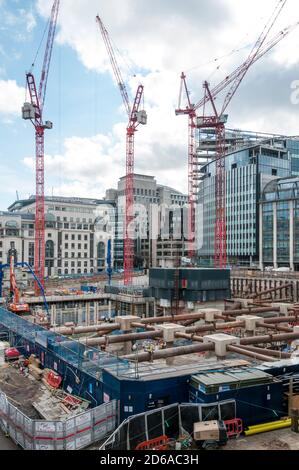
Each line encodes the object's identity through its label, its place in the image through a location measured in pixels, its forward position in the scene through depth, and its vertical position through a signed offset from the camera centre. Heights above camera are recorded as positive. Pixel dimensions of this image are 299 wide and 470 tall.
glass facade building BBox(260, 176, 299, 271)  99.00 +5.60
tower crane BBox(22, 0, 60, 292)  75.62 +20.88
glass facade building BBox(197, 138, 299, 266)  109.19 +13.47
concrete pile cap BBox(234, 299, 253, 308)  46.78 -6.40
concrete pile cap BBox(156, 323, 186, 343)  28.08 -5.74
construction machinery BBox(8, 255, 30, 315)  47.91 -6.70
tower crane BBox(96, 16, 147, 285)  80.31 +19.31
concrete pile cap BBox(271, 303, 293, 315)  40.94 -6.09
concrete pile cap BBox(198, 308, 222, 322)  36.28 -5.92
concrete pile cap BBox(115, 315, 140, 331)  32.25 -5.82
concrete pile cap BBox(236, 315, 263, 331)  32.25 -5.91
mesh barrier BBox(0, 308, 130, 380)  19.27 -5.66
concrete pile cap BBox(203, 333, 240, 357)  23.73 -5.54
